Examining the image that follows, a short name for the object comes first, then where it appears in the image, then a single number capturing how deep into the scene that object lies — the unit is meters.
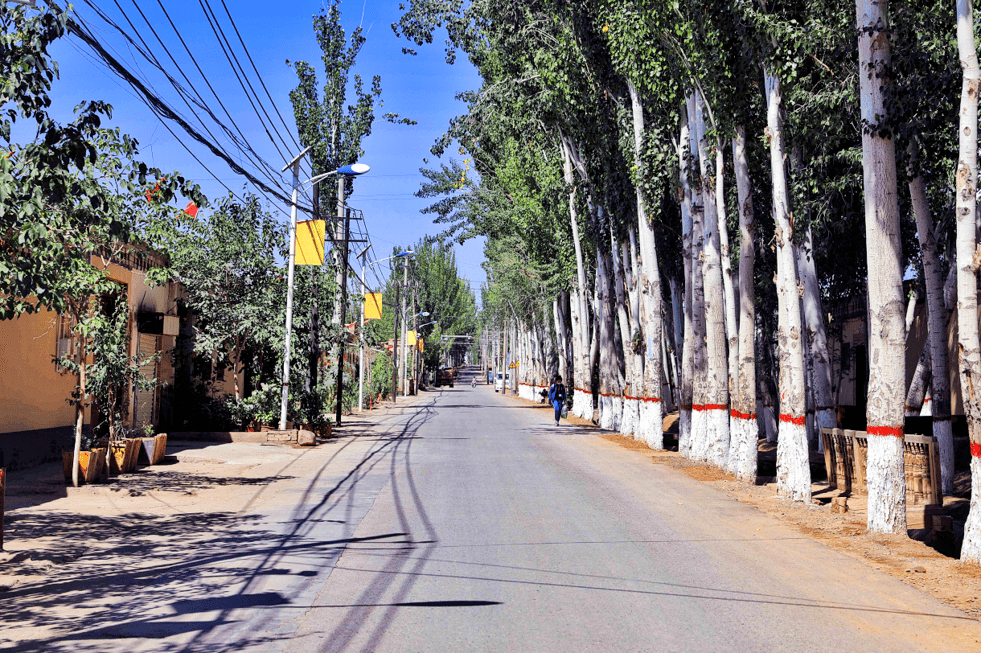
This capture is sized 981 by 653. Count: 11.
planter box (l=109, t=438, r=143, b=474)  16.83
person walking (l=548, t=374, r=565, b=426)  36.28
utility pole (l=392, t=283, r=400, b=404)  65.25
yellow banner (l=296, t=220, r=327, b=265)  26.20
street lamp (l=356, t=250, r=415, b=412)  46.65
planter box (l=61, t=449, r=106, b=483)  14.92
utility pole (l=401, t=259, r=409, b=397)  72.56
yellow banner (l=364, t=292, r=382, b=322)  46.06
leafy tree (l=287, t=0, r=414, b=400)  32.94
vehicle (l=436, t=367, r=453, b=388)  131.75
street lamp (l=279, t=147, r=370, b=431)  25.92
